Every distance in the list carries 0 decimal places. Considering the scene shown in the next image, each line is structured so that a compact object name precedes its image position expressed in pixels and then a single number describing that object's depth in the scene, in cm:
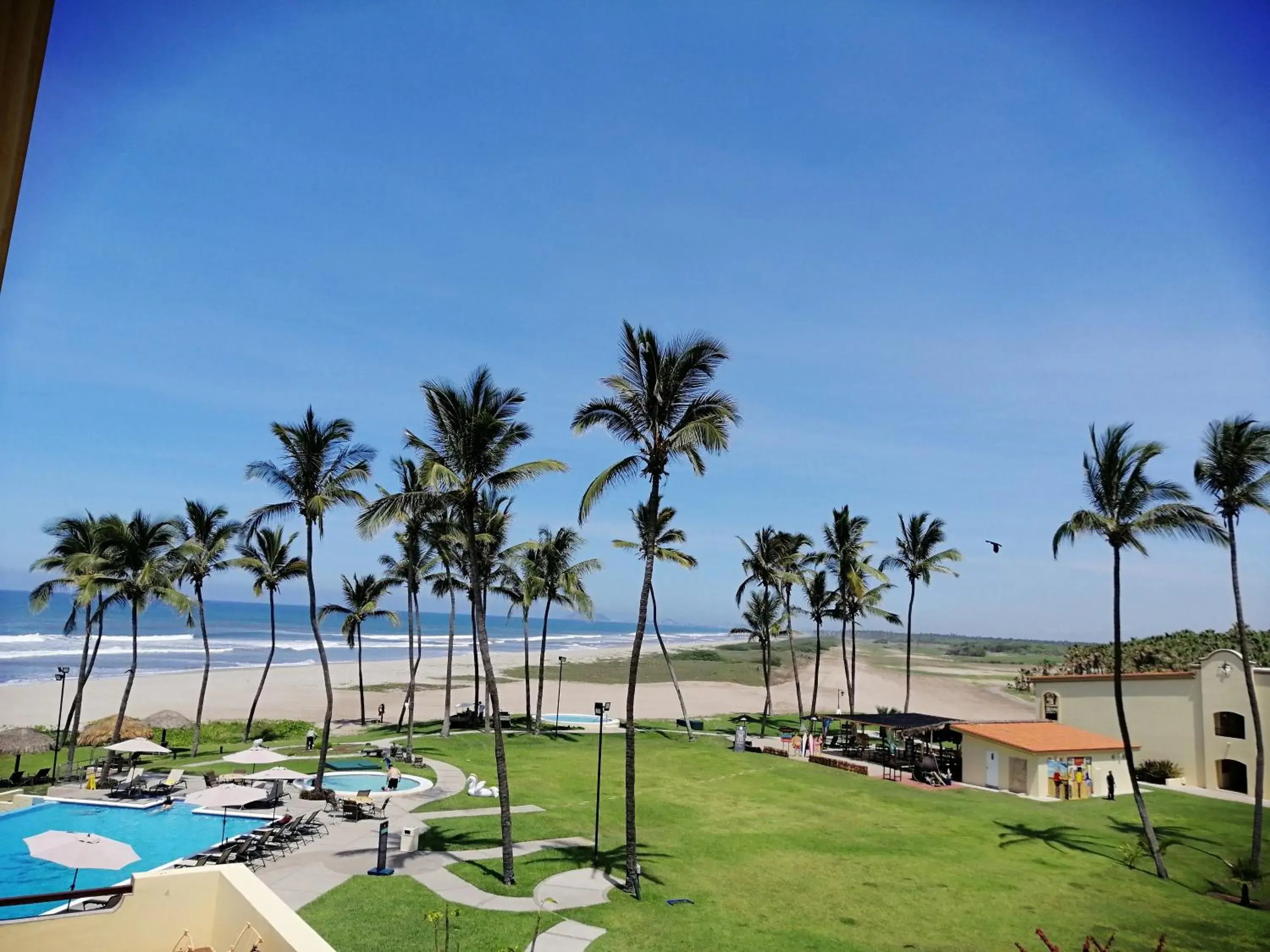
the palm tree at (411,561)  3409
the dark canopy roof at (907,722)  3528
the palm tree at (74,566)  2966
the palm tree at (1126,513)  2125
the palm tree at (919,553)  4806
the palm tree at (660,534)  3844
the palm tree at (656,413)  1889
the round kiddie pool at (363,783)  2758
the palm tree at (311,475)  2444
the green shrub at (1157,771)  3391
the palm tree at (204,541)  3531
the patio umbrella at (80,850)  1462
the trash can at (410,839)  1978
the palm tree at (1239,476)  2131
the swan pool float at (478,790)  2650
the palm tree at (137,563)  3072
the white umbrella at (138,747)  2695
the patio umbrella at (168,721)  4016
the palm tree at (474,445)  1905
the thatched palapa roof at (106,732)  3497
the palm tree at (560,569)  4266
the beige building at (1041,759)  3094
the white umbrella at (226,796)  2003
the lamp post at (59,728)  2953
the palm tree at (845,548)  4925
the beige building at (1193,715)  3228
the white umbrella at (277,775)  2386
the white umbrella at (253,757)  2655
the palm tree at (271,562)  3803
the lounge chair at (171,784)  2550
